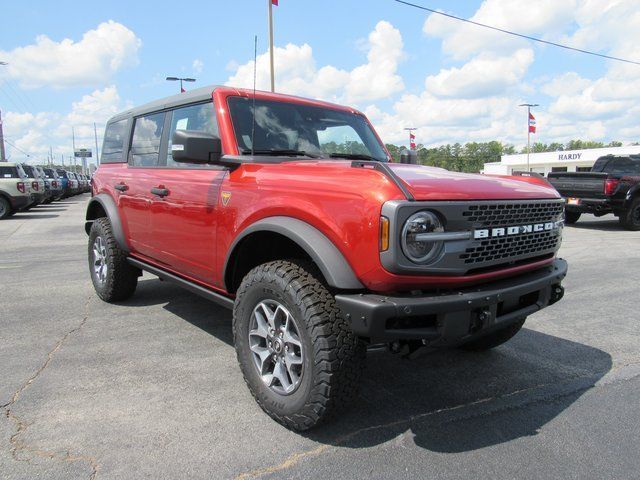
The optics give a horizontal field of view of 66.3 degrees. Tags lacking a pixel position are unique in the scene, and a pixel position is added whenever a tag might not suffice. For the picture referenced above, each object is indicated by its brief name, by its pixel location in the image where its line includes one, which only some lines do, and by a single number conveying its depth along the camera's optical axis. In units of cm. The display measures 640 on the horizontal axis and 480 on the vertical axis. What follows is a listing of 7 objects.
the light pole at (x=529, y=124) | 3886
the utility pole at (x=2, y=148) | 3816
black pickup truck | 1182
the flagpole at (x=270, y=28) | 1128
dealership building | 5756
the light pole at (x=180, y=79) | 2092
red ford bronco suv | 229
